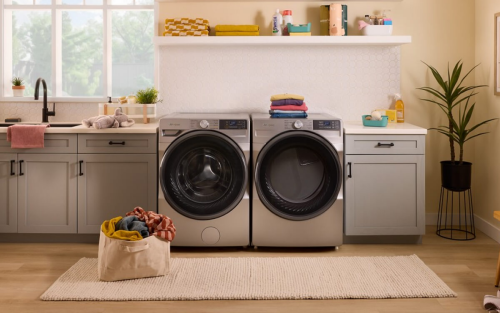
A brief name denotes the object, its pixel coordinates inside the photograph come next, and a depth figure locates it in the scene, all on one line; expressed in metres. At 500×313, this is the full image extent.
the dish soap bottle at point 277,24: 4.77
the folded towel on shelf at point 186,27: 4.75
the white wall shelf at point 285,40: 4.68
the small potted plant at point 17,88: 5.04
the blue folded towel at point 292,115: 4.29
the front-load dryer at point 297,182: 4.21
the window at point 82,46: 5.12
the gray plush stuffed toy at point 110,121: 4.34
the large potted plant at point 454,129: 4.57
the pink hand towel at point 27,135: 4.33
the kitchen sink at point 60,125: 4.82
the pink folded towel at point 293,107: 4.34
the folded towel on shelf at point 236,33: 4.73
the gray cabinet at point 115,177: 4.36
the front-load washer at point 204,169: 4.20
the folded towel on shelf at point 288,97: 4.39
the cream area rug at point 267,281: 3.38
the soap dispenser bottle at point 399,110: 4.90
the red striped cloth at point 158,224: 3.67
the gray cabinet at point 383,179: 4.36
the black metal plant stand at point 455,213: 4.93
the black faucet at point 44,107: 4.84
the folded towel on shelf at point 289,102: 4.39
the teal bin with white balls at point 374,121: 4.49
